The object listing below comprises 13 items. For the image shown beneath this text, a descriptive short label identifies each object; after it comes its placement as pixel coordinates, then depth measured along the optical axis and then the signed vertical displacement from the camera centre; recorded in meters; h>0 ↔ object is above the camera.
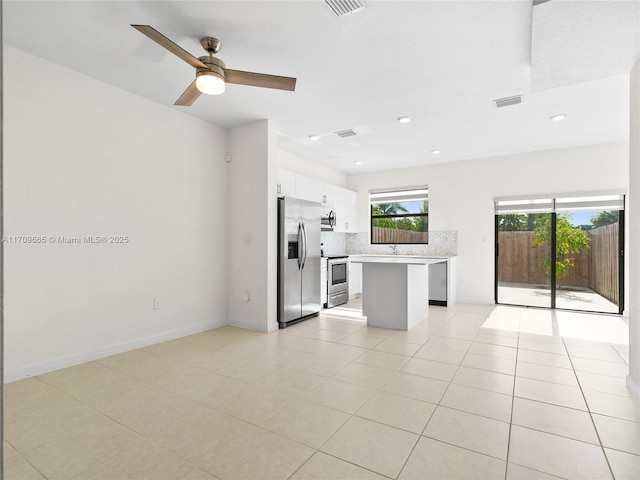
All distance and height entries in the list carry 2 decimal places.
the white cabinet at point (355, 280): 6.97 -0.82
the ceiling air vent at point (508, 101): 3.88 +1.51
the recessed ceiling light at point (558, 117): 4.36 +1.50
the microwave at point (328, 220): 6.57 +0.34
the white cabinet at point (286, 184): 5.21 +0.82
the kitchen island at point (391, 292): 4.61 -0.70
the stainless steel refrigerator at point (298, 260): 4.73 -0.29
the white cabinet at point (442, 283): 6.20 -0.75
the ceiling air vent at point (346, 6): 2.42 +1.58
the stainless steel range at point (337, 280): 6.16 -0.73
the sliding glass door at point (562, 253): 5.57 -0.22
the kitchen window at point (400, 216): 7.13 +0.48
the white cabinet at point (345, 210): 6.93 +0.59
